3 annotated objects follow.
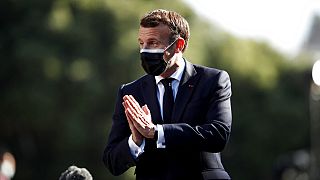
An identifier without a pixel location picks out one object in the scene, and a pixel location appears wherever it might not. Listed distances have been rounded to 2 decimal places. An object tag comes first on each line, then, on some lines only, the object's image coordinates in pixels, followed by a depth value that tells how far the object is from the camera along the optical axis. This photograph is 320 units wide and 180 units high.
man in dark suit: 9.62
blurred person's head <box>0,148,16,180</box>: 20.58
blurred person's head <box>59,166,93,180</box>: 12.20
